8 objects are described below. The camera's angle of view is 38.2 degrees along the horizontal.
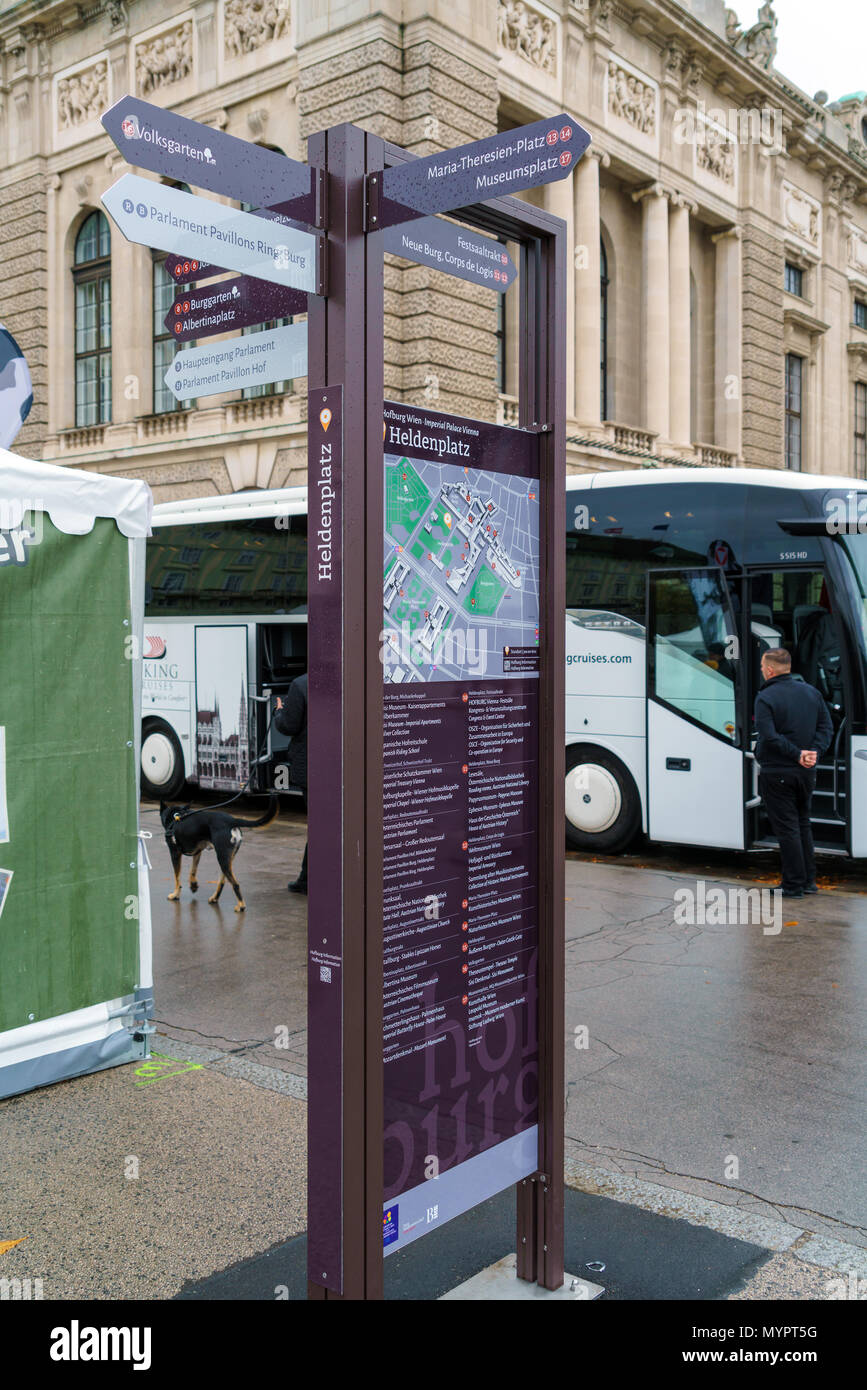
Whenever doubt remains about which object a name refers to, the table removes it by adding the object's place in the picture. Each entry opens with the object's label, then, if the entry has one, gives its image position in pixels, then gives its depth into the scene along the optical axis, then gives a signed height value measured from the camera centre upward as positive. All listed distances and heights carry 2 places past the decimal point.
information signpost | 3.04 -0.13
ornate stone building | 22.20 +10.30
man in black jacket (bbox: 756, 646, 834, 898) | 9.89 -0.68
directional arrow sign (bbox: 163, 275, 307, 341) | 3.21 +0.94
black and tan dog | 9.55 -1.31
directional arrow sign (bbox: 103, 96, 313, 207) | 2.61 +1.14
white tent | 5.53 -0.51
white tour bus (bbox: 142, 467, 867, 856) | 11.12 +0.26
